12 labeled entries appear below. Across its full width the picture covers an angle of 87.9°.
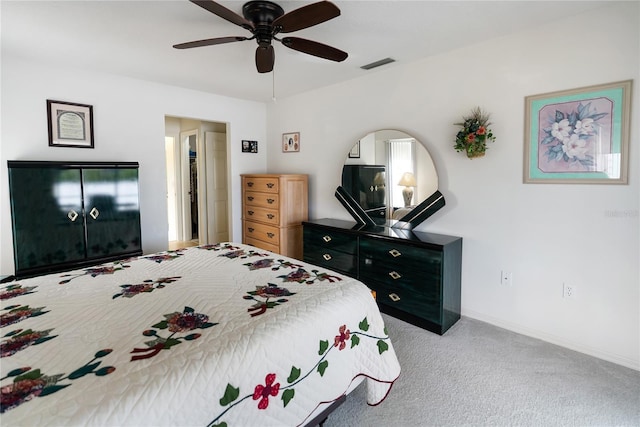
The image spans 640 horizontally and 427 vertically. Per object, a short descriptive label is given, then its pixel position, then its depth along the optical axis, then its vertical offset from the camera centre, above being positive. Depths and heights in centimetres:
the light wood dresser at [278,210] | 421 -28
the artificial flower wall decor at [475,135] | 276 +43
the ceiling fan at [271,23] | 174 +95
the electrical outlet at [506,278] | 279 -77
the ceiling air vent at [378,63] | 323 +124
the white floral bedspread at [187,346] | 98 -57
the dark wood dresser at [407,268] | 275 -74
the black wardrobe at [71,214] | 281 -20
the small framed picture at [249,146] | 494 +65
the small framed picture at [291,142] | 469 +67
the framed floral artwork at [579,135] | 222 +36
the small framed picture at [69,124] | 333 +70
